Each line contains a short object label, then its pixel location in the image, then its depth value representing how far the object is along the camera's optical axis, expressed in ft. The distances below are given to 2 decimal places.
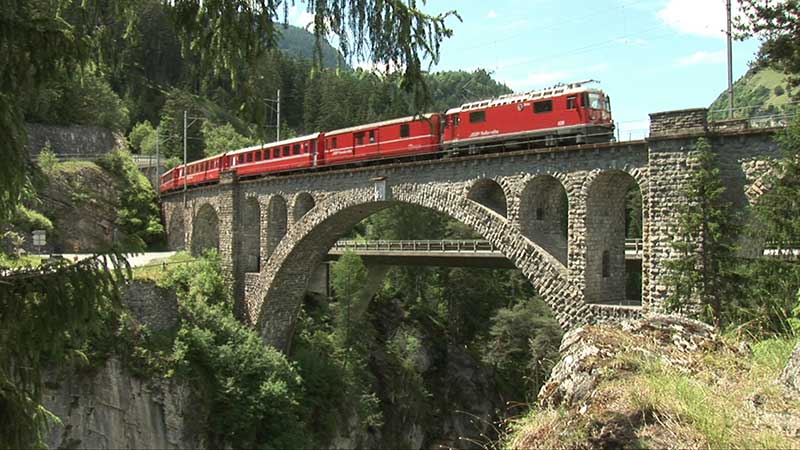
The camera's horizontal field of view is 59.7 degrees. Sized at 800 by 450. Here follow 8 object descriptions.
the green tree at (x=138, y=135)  183.93
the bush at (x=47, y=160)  110.98
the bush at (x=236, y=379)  71.41
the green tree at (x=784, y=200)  38.93
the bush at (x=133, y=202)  126.82
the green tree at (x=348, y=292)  94.12
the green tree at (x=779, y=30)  47.55
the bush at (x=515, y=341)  121.49
